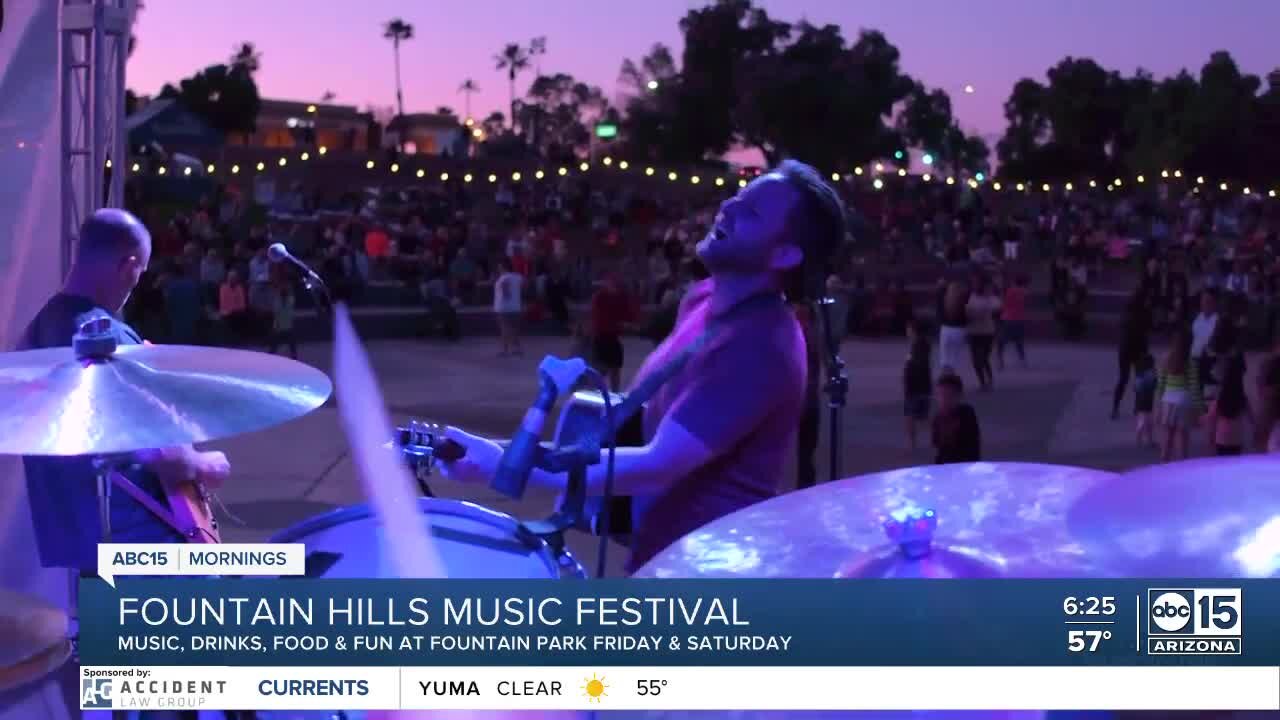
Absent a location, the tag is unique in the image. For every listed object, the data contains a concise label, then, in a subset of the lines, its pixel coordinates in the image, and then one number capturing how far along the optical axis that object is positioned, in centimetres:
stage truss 547
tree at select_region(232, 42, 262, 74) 6606
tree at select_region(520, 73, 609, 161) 7225
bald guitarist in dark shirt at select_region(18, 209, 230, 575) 344
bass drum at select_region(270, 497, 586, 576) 255
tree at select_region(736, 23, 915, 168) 5262
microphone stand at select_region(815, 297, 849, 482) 323
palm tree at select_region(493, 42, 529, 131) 8600
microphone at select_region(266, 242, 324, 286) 324
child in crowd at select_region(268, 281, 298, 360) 1730
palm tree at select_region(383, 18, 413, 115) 8019
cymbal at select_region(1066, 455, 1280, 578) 155
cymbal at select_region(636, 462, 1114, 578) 181
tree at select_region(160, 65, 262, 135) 6094
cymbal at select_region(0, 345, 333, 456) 263
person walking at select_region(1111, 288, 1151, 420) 1384
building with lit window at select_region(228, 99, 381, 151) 7481
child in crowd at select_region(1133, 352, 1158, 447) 1223
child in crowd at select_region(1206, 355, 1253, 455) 960
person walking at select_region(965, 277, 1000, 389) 1620
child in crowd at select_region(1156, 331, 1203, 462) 1116
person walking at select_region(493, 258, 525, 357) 1938
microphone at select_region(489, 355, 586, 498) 261
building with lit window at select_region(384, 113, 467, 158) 9331
